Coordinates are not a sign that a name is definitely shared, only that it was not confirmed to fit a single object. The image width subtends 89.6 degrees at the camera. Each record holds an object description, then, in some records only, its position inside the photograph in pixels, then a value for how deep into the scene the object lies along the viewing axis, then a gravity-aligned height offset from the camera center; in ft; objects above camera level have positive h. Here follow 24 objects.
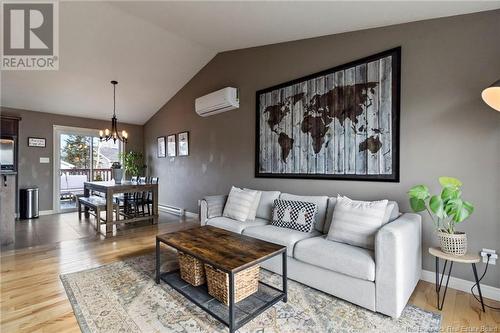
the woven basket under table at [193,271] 7.32 -3.10
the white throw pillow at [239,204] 10.71 -1.70
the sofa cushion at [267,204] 10.87 -1.70
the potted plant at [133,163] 20.63 +0.24
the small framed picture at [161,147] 20.92 +1.57
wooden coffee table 5.76 -2.27
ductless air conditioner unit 13.82 +3.69
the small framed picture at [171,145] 19.59 +1.59
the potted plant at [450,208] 6.26 -1.08
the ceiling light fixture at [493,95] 5.75 +1.64
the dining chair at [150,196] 16.03 -2.01
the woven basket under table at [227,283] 6.43 -3.12
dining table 13.67 -1.50
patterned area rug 5.78 -3.69
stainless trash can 17.19 -2.60
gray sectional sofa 6.02 -2.55
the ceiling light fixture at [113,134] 15.01 +1.94
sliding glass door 19.39 +0.32
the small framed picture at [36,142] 18.08 +1.72
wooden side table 6.14 -2.30
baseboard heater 18.70 -3.47
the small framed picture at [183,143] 18.20 +1.64
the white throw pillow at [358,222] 7.19 -1.68
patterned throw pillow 8.97 -1.82
